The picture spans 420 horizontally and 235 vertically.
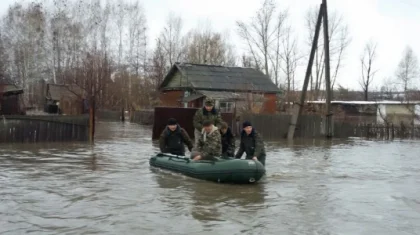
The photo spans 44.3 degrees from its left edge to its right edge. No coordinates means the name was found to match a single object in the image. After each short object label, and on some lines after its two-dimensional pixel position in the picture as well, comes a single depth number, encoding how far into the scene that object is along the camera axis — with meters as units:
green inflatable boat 10.83
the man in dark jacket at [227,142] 12.22
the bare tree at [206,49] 54.72
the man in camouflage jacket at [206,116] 12.58
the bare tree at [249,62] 52.88
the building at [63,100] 36.09
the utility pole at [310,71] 26.70
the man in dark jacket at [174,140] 13.02
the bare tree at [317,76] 50.41
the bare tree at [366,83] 64.86
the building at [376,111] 39.81
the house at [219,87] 35.03
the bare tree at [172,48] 56.22
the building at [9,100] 27.09
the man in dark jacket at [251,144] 11.77
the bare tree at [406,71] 68.11
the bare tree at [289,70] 53.64
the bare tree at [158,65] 52.72
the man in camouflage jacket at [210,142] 11.26
